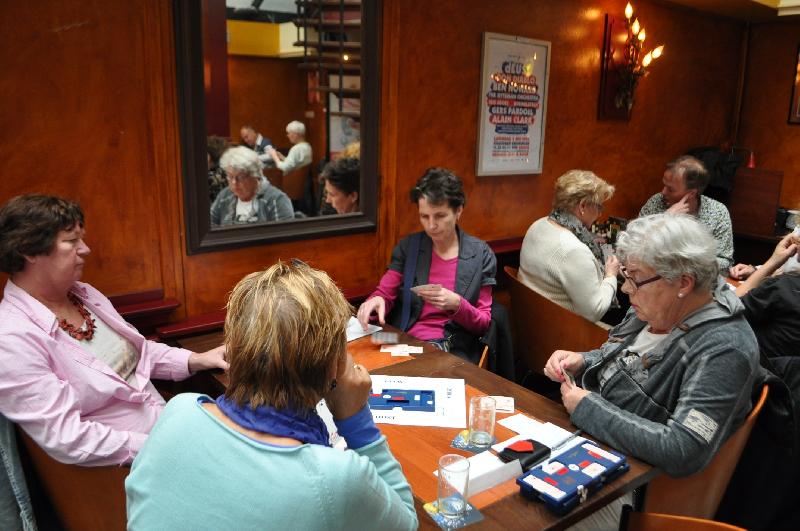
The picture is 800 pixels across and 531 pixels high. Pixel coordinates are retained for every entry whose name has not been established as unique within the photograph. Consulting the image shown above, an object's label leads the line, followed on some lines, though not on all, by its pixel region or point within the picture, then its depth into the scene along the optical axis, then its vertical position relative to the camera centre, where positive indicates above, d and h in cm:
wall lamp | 453 +61
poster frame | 362 +27
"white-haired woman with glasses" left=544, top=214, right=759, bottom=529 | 164 -60
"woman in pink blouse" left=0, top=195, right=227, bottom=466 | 169 -66
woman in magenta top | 279 -62
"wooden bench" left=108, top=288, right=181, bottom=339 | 252 -70
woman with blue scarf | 101 -52
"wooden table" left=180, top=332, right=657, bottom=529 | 145 -85
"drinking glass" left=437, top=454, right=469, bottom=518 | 145 -81
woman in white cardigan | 303 -54
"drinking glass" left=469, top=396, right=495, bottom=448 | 176 -79
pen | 173 -83
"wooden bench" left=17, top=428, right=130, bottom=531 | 173 -99
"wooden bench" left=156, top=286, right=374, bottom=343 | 258 -80
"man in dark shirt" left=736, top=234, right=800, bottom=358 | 223 -60
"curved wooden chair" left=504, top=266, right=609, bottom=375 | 283 -87
